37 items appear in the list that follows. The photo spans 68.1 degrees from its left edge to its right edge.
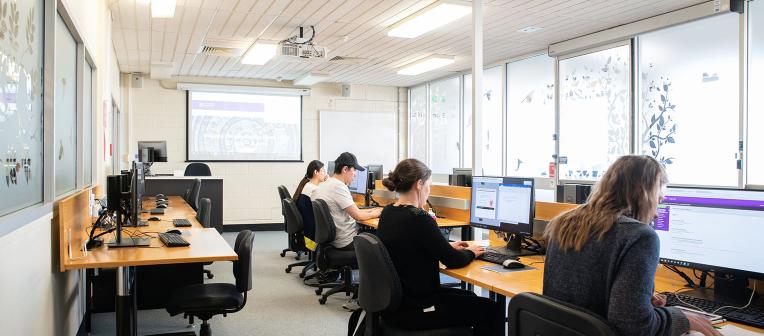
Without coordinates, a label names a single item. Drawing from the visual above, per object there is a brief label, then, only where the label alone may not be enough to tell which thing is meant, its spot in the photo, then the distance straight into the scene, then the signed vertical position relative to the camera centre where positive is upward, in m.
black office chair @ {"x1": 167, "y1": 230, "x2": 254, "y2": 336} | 3.01 -0.71
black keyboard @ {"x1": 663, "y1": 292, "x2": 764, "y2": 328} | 1.87 -0.50
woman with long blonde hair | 1.62 -0.27
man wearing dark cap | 4.61 -0.37
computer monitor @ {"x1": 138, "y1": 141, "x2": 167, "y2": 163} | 7.28 +0.23
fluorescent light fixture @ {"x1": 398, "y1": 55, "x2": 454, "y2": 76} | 7.30 +1.41
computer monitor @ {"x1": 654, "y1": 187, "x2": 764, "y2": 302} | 1.99 -0.24
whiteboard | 10.06 +0.56
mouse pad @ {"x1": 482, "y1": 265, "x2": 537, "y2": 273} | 2.73 -0.50
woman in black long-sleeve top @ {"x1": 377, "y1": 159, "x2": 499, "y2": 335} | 2.56 -0.50
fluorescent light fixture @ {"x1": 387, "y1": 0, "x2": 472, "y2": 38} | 4.82 +1.36
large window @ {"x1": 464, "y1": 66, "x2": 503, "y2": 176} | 7.96 +0.67
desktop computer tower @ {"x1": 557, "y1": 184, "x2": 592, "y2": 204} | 3.37 -0.15
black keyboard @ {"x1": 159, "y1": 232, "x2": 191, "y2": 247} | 3.18 -0.43
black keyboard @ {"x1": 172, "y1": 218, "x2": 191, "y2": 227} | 4.13 -0.42
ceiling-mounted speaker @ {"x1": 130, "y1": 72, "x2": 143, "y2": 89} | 8.77 +1.34
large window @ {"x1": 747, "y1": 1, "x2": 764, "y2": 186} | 4.67 +0.61
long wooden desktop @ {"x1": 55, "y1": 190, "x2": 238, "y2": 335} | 2.64 -0.45
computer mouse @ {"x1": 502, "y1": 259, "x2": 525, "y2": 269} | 2.77 -0.47
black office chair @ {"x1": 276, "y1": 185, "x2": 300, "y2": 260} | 6.31 -0.31
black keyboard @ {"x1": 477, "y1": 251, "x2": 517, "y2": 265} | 2.92 -0.47
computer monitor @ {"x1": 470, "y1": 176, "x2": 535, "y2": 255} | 3.12 -0.23
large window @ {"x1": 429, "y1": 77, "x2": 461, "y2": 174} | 9.12 +0.71
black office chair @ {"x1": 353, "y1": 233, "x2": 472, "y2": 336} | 2.47 -0.54
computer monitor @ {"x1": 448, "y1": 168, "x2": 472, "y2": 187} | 5.31 -0.11
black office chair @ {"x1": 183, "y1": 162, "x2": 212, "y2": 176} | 8.21 -0.06
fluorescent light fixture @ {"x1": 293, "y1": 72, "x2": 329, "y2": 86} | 8.66 +1.42
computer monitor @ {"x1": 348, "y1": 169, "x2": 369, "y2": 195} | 6.33 -0.19
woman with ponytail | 5.13 -0.28
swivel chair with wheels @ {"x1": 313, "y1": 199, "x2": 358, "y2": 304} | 4.45 -0.64
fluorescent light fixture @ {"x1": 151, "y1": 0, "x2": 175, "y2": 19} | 4.75 +1.37
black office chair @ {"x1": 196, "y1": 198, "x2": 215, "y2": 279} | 4.70 -0.39
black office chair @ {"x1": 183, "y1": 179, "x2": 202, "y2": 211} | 6.37 -0.34
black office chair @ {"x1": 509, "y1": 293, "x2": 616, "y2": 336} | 1.54 -0.44
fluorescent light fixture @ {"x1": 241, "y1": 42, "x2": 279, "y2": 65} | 6.45 +1.39
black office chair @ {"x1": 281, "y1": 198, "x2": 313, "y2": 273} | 5.27 -0.56
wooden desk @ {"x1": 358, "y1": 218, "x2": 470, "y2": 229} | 4.49 -0.45
